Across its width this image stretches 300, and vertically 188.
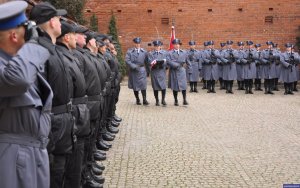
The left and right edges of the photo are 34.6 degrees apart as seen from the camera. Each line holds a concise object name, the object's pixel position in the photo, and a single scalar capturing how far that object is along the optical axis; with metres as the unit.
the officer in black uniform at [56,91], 3.57
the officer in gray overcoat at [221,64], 19.11
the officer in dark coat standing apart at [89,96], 5.38
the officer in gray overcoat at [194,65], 18.70
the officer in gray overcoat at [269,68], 18.75
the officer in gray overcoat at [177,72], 14.09
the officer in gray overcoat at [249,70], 18.75
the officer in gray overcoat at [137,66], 13.93
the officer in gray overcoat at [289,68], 18.31
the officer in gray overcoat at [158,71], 13.99
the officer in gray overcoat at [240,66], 18.95
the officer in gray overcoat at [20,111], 2.81
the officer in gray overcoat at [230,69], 18.78
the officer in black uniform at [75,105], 4.40
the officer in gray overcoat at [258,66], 18.95
